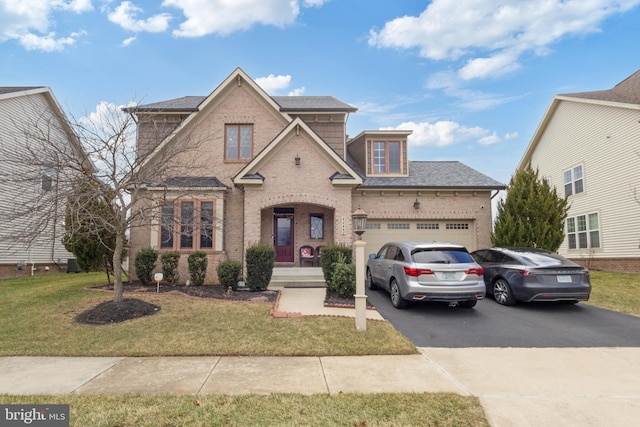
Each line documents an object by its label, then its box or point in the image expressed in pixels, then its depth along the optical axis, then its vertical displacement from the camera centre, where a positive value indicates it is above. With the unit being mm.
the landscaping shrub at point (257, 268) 11203 -976
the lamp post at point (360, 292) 6988 -1129
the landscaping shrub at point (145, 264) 12109 -887
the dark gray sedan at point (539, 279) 8852 -1134
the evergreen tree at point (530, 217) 13859 +737
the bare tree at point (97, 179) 8070 +1459
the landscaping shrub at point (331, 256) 10867 -604
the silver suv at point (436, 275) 8266 -943
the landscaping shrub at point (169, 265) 12172 -935
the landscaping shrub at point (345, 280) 10000 -1234
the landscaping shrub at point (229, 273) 11328 -1142
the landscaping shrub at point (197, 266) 12117 -979
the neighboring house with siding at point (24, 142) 16547 +4283
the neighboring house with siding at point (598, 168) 15977 +3467
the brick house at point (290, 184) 13086 +2109
